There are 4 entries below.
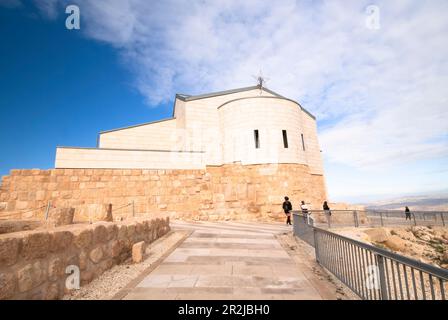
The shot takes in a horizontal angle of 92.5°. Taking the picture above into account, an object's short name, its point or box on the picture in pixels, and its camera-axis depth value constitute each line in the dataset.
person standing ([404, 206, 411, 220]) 18.38
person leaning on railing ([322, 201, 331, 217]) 15.84
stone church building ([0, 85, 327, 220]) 13.63
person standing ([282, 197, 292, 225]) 14.14
